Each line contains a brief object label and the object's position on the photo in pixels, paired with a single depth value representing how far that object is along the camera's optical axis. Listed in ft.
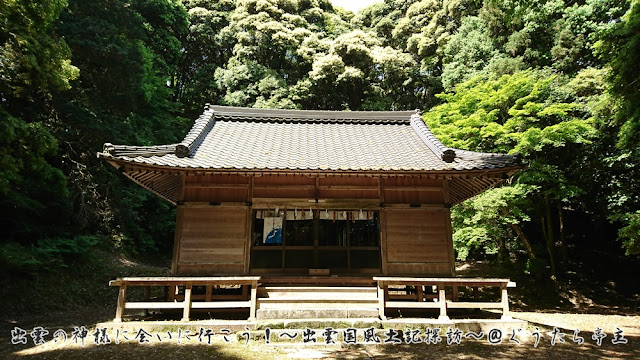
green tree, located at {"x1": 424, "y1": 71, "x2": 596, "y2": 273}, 44.04
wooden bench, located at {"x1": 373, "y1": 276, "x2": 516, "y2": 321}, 25.57
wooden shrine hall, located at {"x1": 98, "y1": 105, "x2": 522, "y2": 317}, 27.76
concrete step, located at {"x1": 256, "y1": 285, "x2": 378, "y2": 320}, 25.70
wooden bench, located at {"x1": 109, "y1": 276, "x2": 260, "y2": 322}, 24.71
